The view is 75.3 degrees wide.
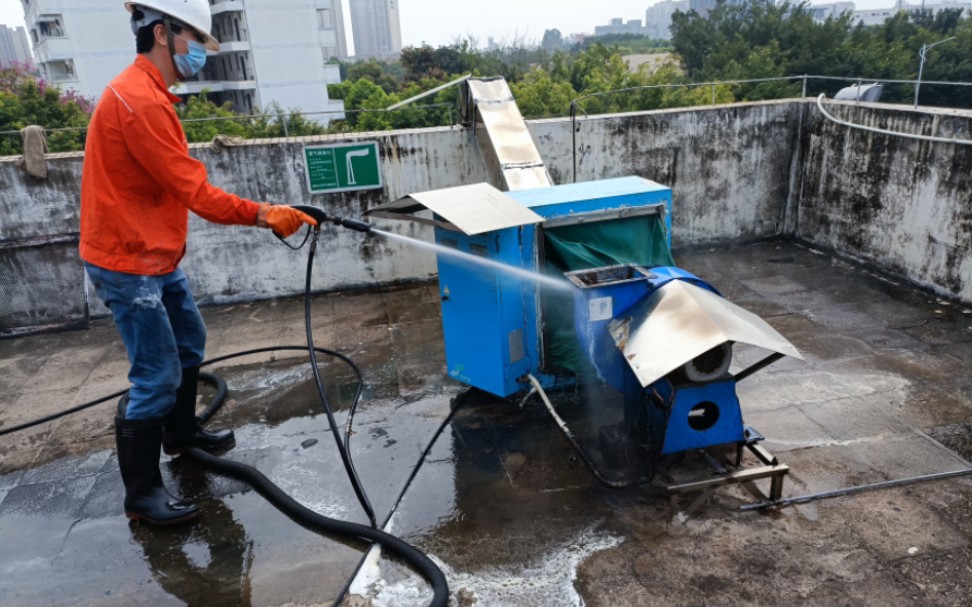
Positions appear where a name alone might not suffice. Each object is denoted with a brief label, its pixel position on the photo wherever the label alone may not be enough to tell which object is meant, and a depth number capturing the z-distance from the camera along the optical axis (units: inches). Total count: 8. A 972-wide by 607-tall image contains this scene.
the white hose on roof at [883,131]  229.4
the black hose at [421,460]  122.8
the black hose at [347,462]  143.4
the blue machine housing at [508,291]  169.0
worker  130.2
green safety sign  272.7
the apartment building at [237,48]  1507.1
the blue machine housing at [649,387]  137.1
